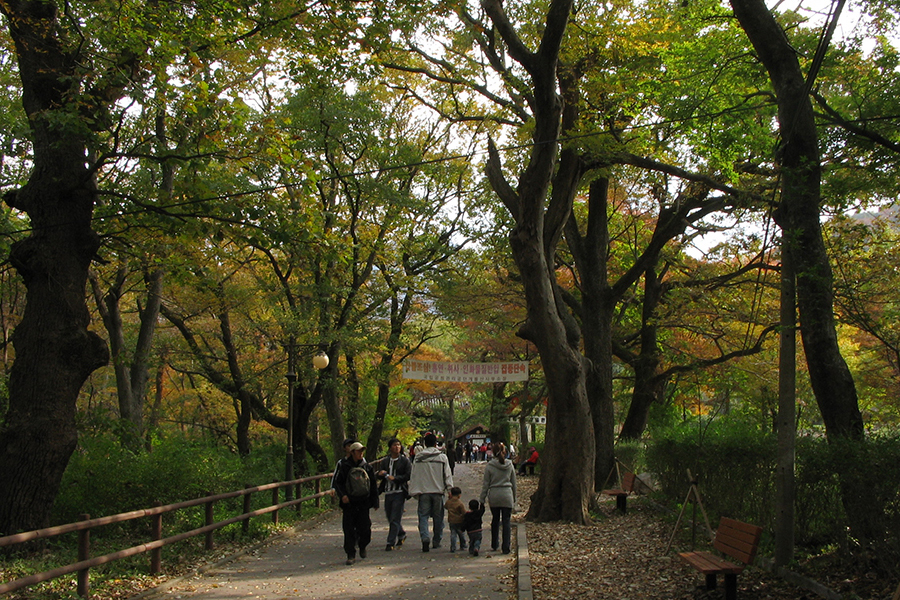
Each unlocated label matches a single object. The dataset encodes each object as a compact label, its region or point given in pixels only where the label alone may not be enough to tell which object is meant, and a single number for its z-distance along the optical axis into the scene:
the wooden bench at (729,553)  6.39
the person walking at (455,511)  10.22
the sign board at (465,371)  20.00
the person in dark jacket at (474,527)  10.03
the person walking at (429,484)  10.58
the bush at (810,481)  6.09
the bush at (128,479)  10.85
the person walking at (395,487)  11.02
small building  71.19
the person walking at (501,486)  10.05
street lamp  16.31
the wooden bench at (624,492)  14.53
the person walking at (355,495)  9.64
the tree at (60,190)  8.84
